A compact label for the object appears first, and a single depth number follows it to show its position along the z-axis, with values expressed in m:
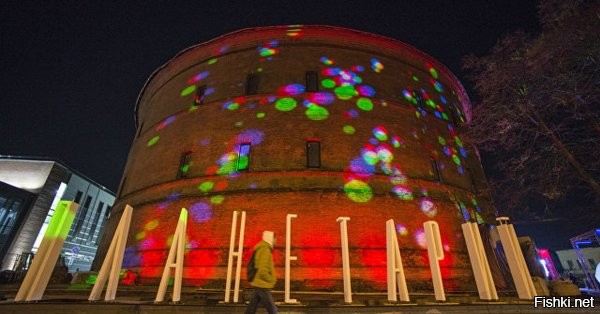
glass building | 21.00
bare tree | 7.69
